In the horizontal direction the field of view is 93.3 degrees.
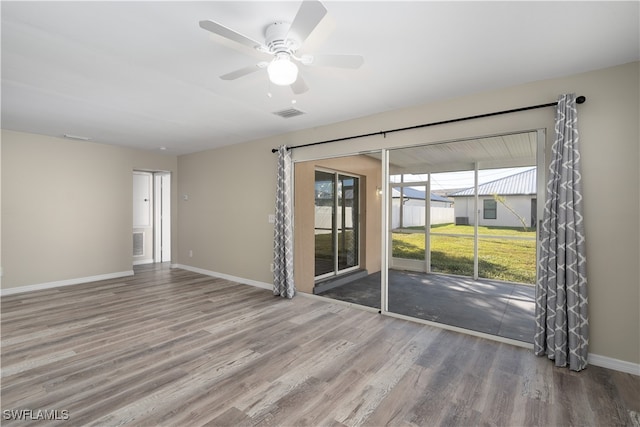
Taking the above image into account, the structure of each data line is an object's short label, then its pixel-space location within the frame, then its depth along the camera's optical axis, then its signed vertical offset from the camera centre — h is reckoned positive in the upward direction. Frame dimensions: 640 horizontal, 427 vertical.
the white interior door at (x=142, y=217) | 7.02 -0.14
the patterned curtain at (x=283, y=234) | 4.45 -0.34
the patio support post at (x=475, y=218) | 5.34 -0.12
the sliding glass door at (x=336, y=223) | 5.44 -0.21
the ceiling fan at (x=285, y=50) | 1.65 +0.99
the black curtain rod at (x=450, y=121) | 2.67 +0.96
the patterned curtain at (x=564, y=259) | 2.45 -0.40
